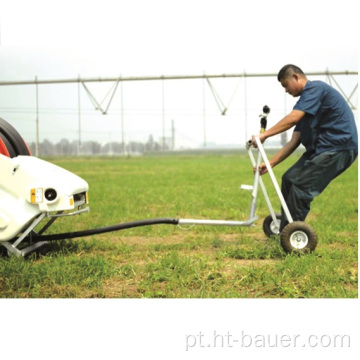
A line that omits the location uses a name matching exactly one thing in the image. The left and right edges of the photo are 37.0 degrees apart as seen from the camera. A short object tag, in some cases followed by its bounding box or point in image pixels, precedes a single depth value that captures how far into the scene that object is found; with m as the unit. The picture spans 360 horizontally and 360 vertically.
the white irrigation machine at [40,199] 3.90
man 4.09
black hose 4.28
